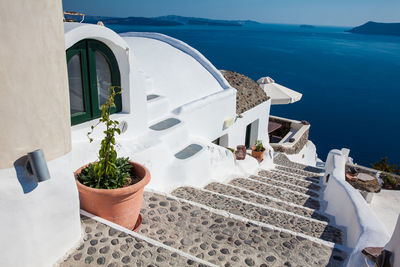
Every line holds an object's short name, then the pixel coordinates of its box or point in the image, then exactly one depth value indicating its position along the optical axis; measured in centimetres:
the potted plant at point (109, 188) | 424
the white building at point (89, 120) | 298
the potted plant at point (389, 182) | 1605
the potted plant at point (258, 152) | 1323
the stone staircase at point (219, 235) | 384
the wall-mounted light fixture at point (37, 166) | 305
